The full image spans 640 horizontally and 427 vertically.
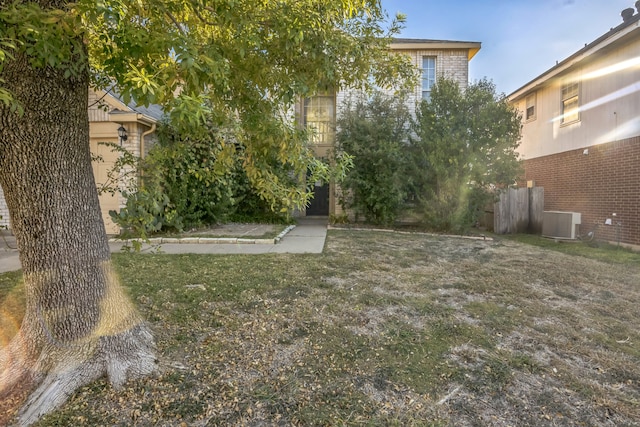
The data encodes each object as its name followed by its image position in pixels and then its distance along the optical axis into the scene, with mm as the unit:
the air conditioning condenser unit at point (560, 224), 8992
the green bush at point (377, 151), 9820
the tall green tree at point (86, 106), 1768
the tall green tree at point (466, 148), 9023
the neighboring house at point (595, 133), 7773
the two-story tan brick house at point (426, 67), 11898
